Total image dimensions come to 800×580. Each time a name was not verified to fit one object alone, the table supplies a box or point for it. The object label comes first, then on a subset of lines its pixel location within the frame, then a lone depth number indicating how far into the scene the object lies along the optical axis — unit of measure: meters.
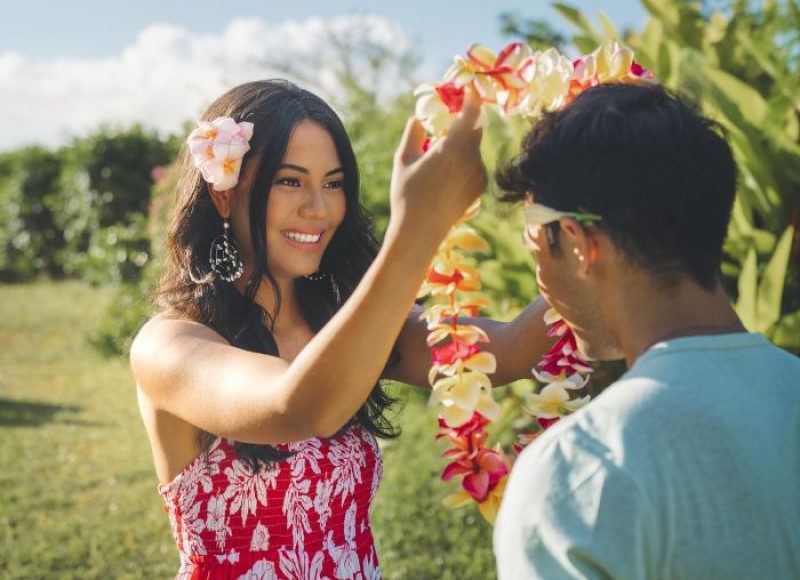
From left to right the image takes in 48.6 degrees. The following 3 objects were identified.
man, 1.15
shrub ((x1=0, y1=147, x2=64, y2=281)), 20.11
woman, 2.00
